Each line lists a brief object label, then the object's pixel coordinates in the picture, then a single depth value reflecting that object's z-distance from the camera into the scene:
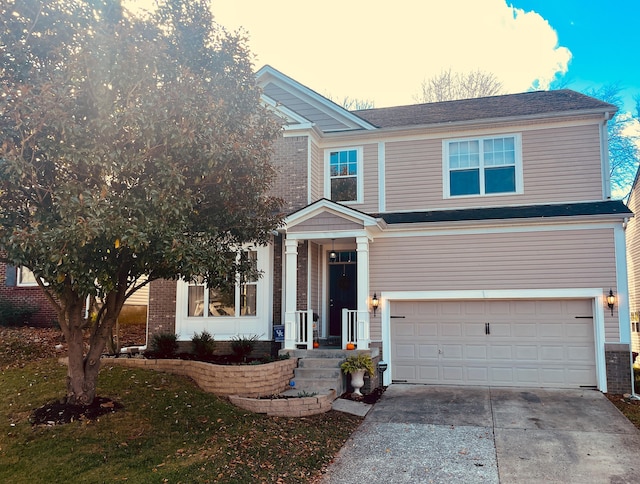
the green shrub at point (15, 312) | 14.63
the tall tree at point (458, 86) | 24.87
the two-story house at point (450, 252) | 11.48
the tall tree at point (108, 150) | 5.92
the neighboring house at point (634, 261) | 16.58
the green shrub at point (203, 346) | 11.90
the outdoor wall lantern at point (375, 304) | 12.39
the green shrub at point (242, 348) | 11.95
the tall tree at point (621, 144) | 23.00
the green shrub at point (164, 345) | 12.16
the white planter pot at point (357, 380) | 10.55
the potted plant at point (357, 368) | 10.53
